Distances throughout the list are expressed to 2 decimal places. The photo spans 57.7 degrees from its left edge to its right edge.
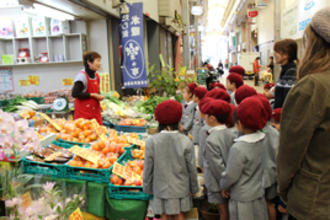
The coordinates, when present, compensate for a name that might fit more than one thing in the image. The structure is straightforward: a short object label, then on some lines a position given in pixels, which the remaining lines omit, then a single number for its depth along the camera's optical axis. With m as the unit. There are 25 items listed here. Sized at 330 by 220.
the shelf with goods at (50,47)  6.85
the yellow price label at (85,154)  3.00
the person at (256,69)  20.25
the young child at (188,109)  5.23
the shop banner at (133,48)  6.97
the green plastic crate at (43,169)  2.88
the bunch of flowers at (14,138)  1.30
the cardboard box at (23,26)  6.96
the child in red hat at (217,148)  2.74
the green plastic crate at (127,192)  2.78
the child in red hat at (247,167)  2.45
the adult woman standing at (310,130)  1.37
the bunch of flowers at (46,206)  1.29
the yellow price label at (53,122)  4.07
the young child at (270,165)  2.71
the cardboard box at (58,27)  6.74
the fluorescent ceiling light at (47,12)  5.02
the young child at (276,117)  3.38
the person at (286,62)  3.57
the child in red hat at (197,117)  4.91
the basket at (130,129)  5.05
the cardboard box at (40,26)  6.87
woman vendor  4.32
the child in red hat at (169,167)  2.55
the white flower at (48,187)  1.51
